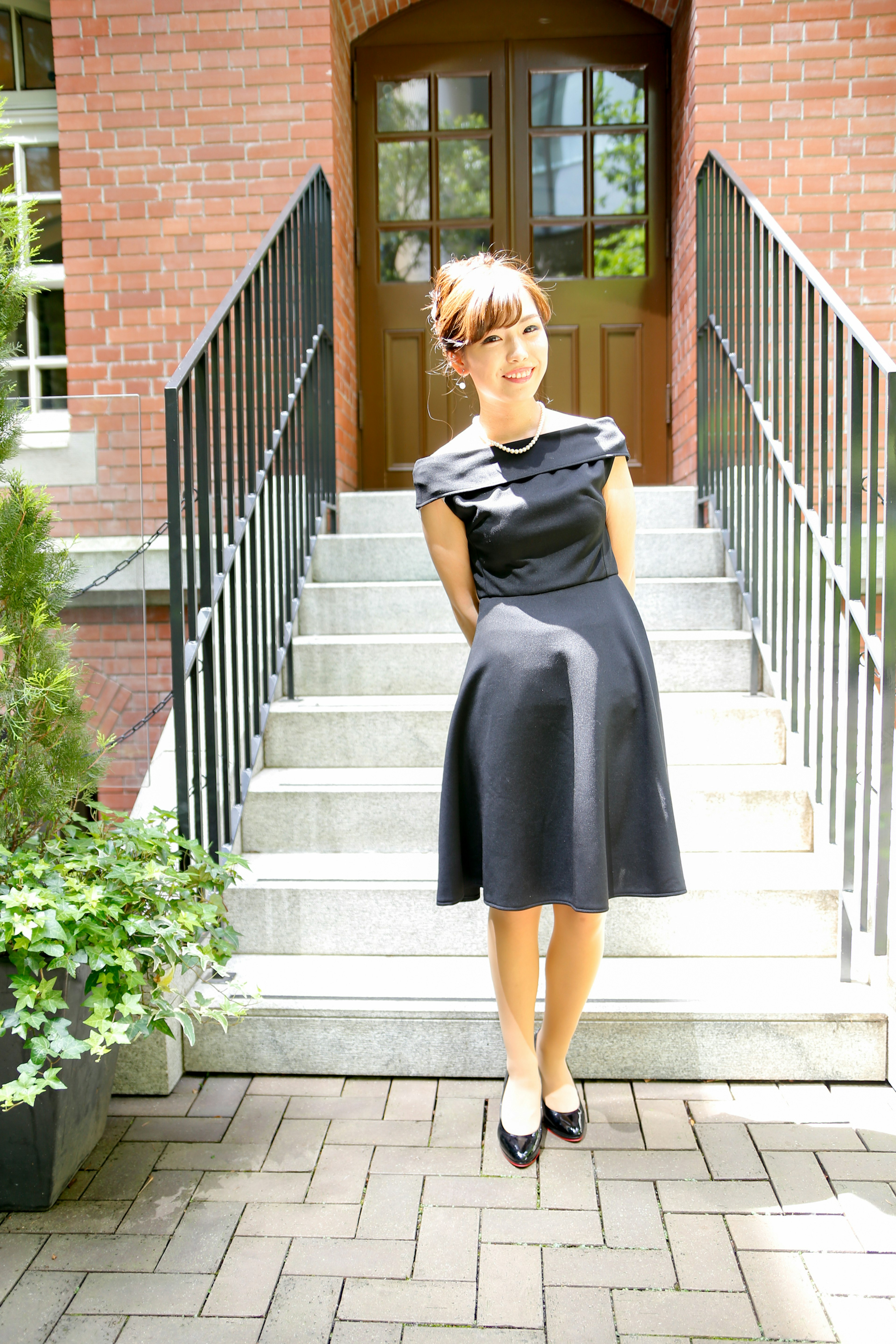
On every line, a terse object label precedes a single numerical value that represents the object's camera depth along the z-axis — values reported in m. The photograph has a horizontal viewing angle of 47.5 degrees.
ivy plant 1.80
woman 1.87
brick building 4.21
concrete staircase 2.29
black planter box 1.87
